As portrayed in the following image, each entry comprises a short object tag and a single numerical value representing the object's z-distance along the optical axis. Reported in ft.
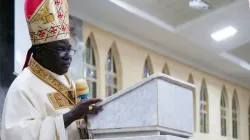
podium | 12.49
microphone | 13.98
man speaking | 13.17
